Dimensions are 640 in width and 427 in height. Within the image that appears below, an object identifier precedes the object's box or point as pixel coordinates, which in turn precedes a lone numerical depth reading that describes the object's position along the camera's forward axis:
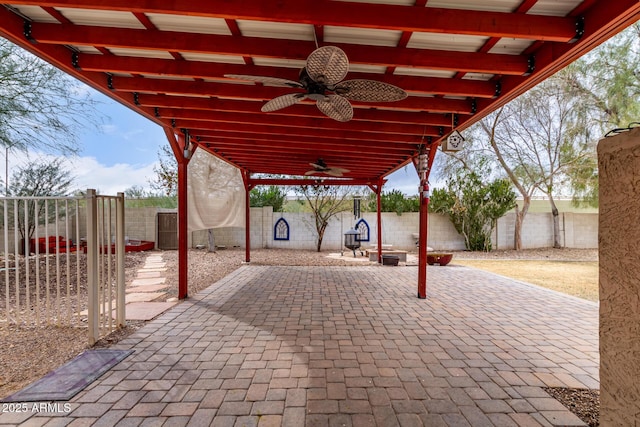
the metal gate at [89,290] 2.86
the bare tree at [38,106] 4.58
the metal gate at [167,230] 10.74
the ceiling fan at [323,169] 6.29
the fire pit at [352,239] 9.03
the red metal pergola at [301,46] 1.95
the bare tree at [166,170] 11.41
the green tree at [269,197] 12.75
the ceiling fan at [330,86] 2.09
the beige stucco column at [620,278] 1.33
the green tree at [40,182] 6.08
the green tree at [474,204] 10.63
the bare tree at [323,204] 10.99
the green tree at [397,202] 11.77
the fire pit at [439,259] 7.80
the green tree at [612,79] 7.43
